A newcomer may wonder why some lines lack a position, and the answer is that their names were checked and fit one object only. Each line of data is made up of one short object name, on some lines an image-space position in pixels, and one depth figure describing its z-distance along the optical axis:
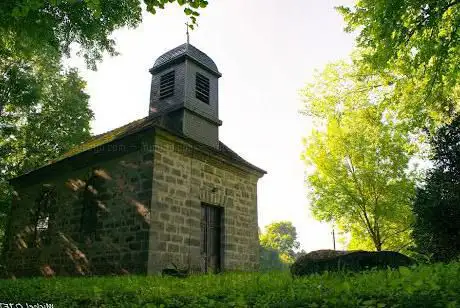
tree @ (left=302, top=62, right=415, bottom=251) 16.50
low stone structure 5.78
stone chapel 10.02
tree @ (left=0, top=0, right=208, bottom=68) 8.11
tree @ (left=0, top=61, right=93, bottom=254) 19.38
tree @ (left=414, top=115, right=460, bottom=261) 10.95
